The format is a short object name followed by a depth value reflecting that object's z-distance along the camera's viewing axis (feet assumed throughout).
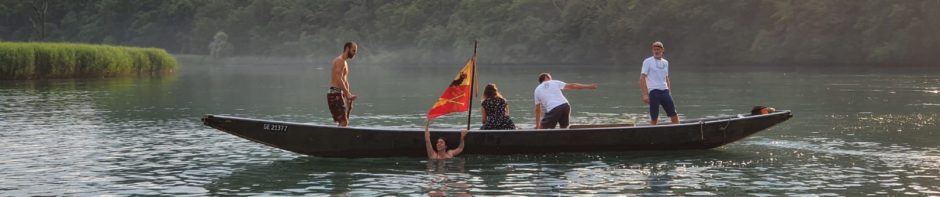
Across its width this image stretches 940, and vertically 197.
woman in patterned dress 67.77
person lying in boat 70.69
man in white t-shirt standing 69.15
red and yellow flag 67.26
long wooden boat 65.82
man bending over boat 69.77
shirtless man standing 66.39
